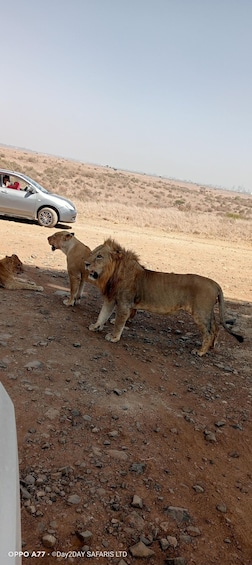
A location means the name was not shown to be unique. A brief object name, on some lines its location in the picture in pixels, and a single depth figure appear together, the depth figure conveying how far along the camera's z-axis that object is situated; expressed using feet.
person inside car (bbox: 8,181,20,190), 52.85
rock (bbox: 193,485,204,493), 11.38
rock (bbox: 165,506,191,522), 10.25
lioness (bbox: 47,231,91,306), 23.39
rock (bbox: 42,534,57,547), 8.82
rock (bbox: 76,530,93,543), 9.08
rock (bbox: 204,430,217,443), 13.87
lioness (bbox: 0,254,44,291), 25.50
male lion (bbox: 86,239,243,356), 20.26
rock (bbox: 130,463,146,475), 11.63
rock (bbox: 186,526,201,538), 9.92
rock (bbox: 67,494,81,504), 10.10
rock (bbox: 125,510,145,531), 9.80
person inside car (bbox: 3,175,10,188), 52.82
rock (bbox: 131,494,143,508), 10.35
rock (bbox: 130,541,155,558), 9.06
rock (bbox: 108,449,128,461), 12.03
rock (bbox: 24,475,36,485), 10.44
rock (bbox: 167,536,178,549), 9.52
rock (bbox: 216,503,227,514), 10.84
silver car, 52.03
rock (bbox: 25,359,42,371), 15.94
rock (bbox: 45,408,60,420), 13.16
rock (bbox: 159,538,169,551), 9.39
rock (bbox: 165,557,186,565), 9.04
